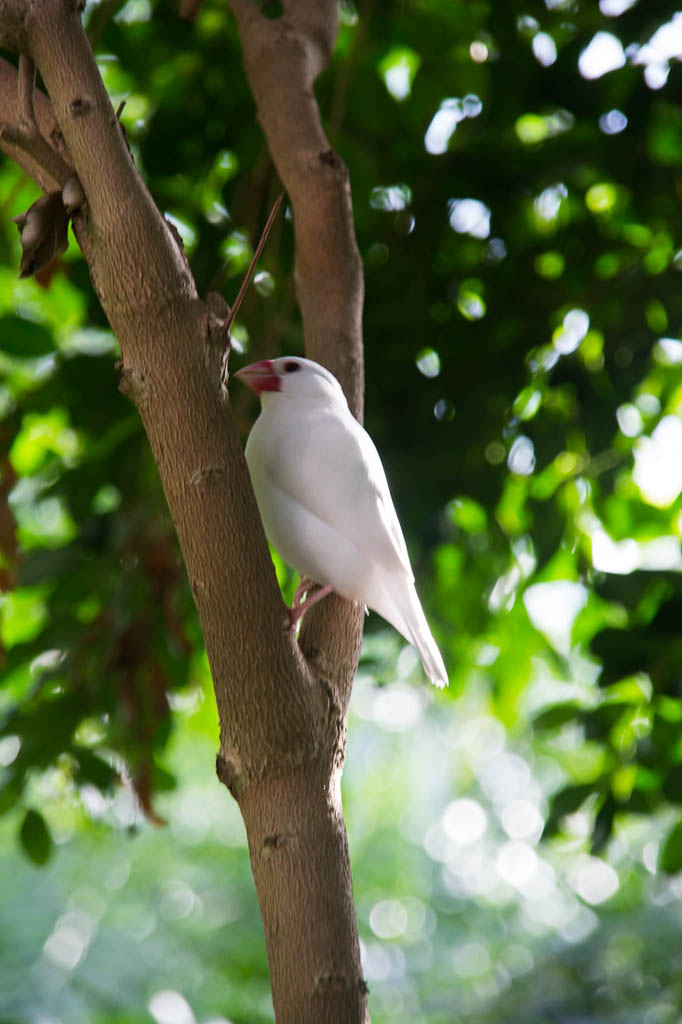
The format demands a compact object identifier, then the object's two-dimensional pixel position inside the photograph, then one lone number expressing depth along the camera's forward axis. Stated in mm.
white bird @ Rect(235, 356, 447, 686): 4770
